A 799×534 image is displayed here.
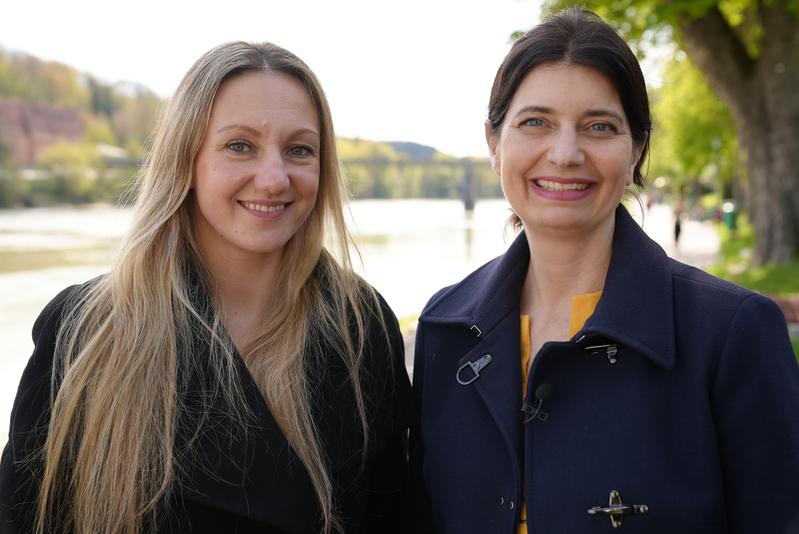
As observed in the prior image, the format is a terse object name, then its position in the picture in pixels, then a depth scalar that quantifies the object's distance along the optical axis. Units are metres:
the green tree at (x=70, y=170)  83.75
